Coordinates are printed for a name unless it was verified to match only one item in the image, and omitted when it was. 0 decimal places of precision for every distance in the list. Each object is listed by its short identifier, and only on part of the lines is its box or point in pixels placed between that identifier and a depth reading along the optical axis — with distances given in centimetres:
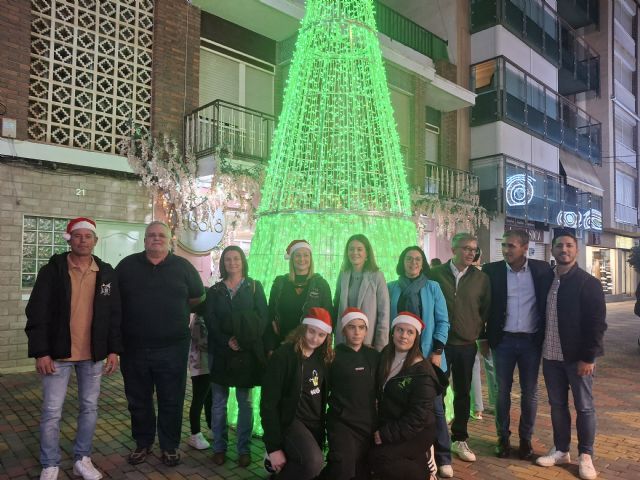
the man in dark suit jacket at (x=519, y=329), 434
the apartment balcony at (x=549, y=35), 1598
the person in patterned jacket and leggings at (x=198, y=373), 454
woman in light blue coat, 399
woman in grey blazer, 411
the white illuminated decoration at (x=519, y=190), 1582
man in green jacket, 437
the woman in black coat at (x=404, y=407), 331
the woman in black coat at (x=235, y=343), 404
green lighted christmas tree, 503
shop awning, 1989
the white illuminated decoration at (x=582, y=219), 1897
